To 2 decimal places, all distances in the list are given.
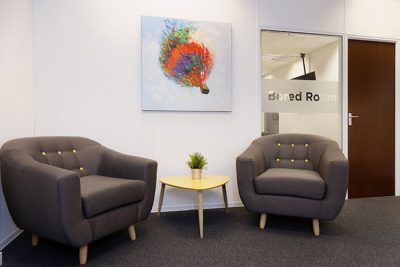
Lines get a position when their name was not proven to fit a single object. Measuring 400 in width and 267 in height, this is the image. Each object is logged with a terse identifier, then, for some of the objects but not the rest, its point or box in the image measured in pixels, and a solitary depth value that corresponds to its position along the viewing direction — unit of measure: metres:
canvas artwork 3.05
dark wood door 3.68
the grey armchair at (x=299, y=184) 2.35
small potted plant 2.79
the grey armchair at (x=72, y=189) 1.79
